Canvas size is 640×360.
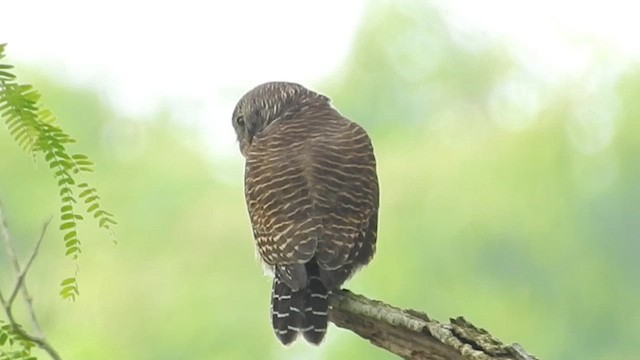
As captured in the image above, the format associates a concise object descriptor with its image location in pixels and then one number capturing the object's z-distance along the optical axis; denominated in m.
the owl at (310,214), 7.94
